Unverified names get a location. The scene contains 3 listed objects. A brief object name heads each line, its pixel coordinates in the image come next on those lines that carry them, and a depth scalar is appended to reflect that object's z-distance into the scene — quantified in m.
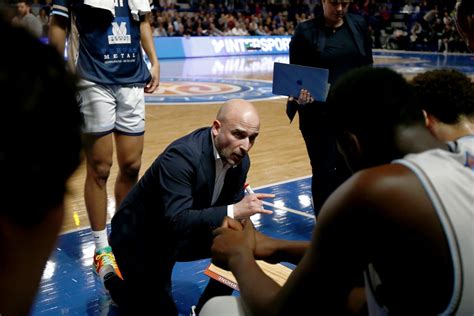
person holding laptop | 3.24
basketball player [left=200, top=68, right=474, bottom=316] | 1.00
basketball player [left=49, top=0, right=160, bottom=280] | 2.86
